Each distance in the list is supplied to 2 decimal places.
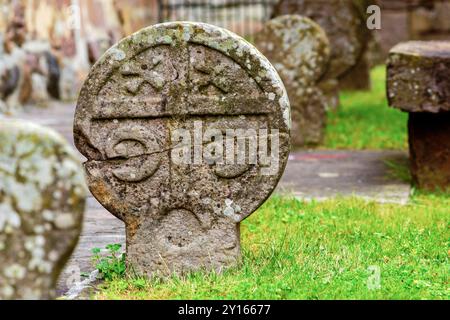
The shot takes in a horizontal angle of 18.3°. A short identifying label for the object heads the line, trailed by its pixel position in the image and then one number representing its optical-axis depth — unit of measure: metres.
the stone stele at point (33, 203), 4.55
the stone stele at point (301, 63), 11.66
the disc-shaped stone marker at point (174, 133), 6.05
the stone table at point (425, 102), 8.69
